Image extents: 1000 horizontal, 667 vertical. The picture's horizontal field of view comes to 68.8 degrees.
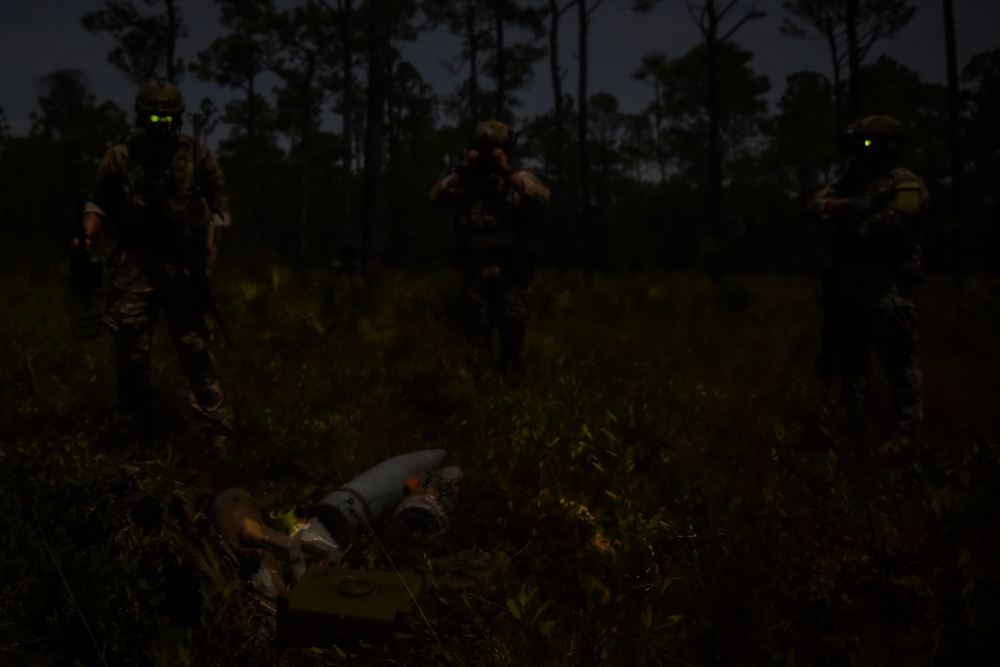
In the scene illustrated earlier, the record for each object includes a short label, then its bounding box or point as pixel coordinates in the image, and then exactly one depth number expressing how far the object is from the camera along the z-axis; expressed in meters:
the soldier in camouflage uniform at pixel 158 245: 4.08
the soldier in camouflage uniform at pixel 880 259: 4.26
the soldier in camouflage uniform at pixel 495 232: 5.53
